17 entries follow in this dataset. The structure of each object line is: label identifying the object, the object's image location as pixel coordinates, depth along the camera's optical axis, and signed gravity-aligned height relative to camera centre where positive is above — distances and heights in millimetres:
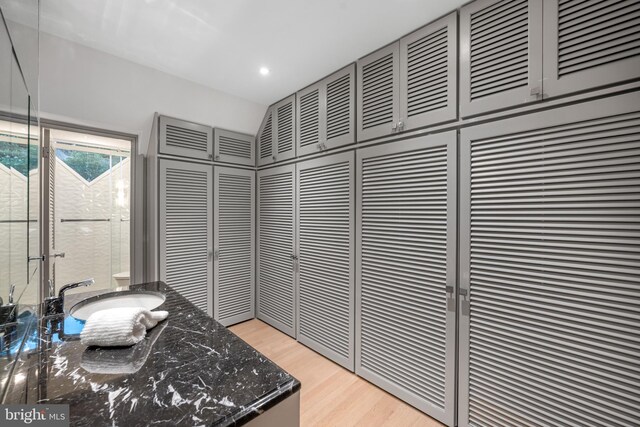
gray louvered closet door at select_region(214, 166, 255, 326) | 2762 -363
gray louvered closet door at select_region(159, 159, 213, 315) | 2402 -174
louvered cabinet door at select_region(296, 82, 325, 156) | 2322 +877
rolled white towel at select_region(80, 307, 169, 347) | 904 -418
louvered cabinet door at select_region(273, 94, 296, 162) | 2592 +862
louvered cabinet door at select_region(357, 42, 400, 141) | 1803 +877
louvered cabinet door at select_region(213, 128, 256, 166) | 2748 +717
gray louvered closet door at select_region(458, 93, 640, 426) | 1085 -260
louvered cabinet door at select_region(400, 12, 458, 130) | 1536 +873
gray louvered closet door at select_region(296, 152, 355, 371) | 2123 -384
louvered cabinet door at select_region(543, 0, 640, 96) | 1067 +745
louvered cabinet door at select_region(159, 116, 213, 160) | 2385 +705
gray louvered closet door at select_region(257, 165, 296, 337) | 2635 -389
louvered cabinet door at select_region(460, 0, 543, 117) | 1272 +836
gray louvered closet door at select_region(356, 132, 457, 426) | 1561 -387
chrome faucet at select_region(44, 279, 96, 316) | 1146 -418
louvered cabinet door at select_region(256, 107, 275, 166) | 2861 +813
